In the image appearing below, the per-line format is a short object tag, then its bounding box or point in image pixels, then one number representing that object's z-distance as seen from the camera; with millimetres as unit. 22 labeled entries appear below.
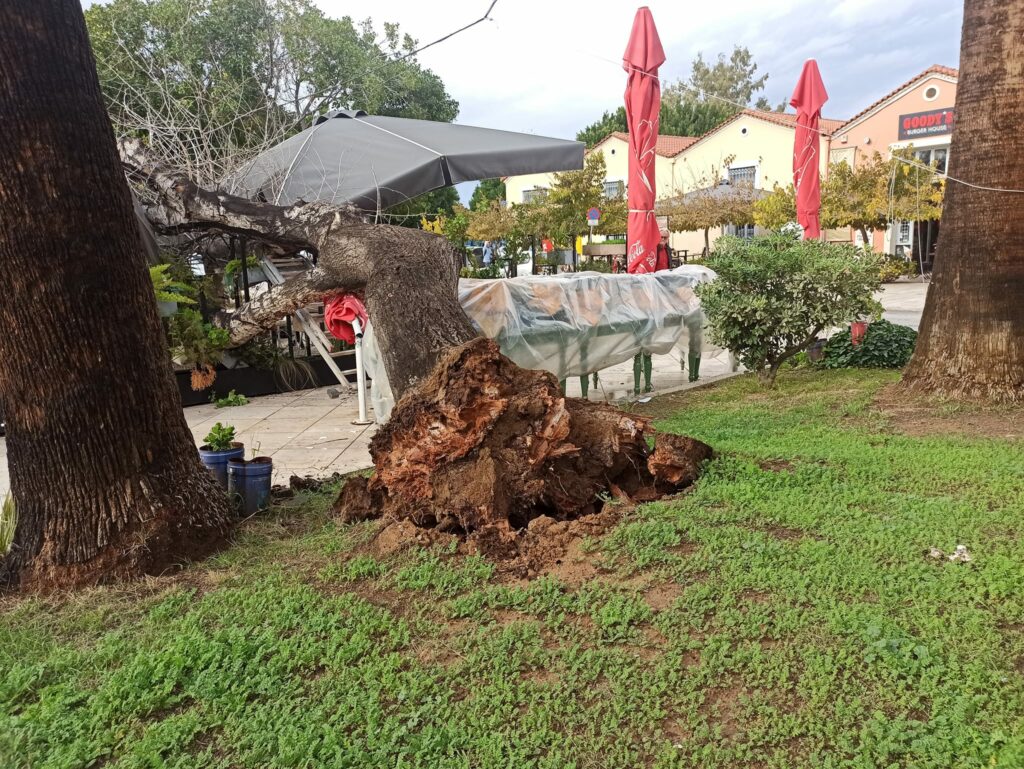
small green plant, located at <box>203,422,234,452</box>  4359
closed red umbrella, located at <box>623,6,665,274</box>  9078
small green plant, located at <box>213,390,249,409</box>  8023
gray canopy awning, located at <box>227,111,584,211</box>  8078
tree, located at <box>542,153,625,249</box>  26844
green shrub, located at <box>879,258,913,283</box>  23262
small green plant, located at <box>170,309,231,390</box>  7738
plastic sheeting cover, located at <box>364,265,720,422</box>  6410
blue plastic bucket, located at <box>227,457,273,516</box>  4188
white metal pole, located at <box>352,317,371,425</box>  6742
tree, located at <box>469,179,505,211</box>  47238
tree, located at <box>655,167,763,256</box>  29906
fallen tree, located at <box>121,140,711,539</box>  3523
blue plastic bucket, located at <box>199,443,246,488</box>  4258
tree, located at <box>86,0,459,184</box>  8630
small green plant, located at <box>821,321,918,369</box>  8875
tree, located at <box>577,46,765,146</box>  47281
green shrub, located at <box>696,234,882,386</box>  7258
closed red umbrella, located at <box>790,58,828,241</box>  12258
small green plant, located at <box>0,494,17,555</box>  3350
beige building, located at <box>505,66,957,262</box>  26984
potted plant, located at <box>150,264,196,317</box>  7578
